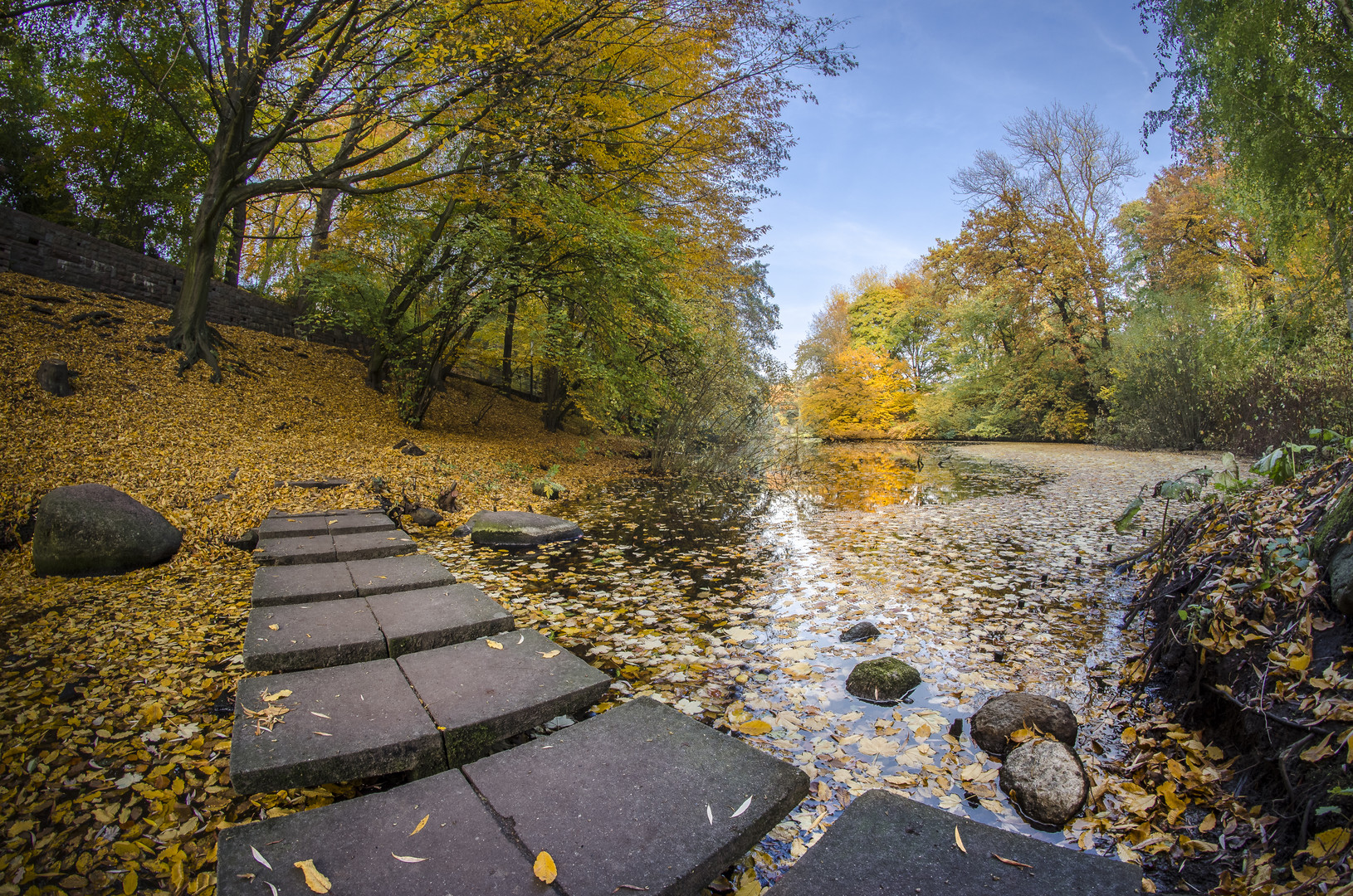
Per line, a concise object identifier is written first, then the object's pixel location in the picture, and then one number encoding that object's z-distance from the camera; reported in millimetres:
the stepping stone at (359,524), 4480
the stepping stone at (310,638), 2240
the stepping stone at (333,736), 1561
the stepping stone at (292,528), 4281
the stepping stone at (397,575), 3180
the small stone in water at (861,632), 3248
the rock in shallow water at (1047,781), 1772
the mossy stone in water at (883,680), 2568
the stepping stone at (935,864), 1221
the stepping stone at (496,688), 1838
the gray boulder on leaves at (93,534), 3564
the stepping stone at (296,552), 3609
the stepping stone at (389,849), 1179
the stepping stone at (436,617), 2500
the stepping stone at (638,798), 1260
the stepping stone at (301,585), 2863
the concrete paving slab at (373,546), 3863
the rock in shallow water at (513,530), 5230
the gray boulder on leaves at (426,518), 5707
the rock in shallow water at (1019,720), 2141
